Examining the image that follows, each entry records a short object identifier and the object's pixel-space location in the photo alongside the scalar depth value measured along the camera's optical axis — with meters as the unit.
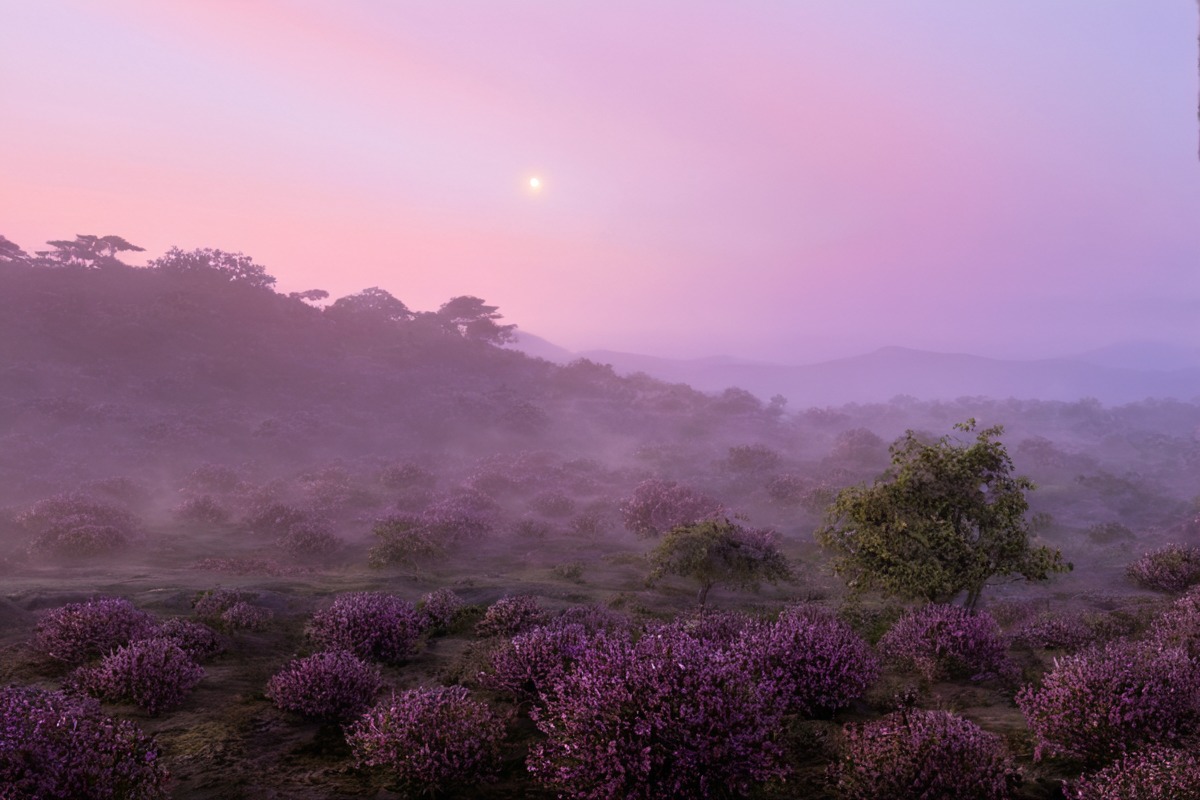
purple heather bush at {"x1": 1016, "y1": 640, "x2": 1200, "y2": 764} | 6.36
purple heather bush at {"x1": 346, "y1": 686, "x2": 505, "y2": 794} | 6.09
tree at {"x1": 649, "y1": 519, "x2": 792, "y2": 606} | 16.41
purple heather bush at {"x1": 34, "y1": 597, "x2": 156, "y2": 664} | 9.63
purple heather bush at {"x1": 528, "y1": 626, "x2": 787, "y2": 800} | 5.18
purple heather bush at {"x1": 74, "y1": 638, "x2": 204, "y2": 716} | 8.06
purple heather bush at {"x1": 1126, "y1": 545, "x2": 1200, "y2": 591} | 18.67
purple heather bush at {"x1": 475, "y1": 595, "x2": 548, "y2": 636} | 12.33
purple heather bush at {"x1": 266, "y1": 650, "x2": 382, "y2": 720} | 7.91
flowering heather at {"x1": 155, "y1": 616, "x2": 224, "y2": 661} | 10.32
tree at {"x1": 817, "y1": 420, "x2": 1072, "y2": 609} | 12.36
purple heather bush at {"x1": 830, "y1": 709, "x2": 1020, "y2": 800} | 5.44
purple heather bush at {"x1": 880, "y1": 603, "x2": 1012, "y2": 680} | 9.84
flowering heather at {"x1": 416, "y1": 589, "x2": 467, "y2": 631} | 13.16
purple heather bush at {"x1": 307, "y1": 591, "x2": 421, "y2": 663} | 10.77
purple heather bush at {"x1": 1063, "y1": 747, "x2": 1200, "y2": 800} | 5.00
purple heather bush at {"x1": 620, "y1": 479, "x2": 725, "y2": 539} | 28.56
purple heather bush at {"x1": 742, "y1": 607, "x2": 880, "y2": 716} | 8.08
